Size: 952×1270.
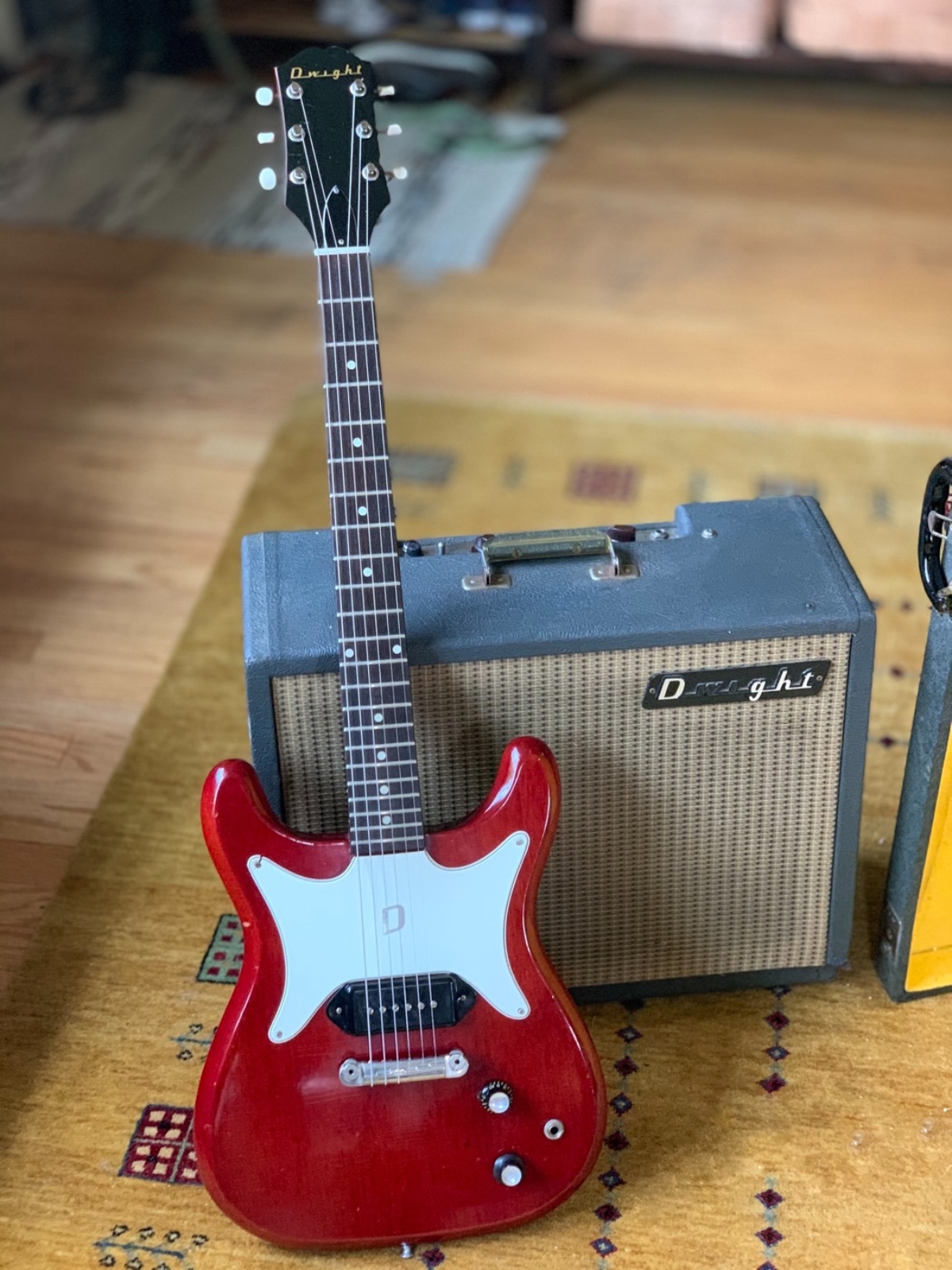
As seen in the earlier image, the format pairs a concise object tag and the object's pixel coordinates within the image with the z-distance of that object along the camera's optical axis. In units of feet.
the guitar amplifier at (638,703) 4.27
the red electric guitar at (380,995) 4.04
